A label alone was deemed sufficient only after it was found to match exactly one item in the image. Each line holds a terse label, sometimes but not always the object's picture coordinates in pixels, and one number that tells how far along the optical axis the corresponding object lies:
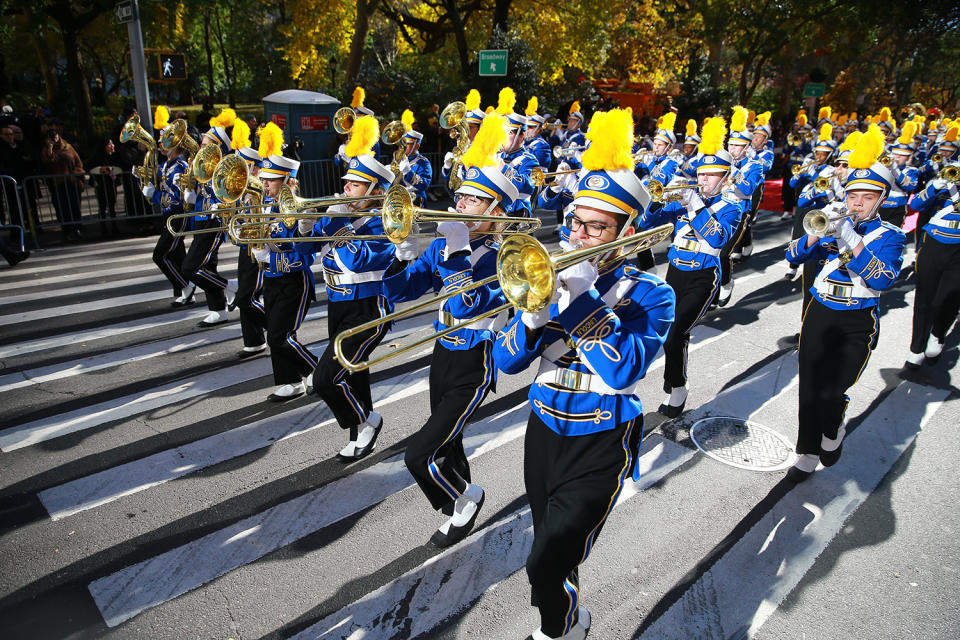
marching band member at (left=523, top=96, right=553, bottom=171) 11.32
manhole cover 5.05
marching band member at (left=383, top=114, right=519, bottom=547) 3.83
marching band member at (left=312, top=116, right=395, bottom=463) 4.70
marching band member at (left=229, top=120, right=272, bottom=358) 5.84
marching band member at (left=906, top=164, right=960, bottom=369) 6.66
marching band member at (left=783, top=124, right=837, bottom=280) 9.45
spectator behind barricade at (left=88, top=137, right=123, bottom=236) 12.14
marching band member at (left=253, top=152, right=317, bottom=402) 5.48
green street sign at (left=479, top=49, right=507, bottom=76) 16.59
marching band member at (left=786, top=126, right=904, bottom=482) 4.52
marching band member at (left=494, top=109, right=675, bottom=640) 2.81
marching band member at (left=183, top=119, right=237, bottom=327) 7.53
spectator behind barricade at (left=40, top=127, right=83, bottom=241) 11.81
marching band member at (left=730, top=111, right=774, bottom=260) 10.16
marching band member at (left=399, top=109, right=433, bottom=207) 9.83
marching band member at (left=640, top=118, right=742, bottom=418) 5.55
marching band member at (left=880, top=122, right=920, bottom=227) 9.12
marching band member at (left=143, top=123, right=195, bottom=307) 8.13
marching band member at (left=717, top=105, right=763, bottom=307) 7.74
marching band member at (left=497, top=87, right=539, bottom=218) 8.02
